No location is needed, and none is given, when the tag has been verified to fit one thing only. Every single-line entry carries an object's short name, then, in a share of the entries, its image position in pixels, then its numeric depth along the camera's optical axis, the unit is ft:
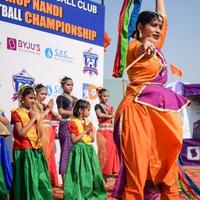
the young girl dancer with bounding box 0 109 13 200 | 22.83
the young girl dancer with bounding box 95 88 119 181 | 31.27
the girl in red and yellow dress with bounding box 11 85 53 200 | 19.92
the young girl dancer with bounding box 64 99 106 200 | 21.87
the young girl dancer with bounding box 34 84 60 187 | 25.98
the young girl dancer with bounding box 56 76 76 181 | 26.98
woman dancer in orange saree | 11.82
